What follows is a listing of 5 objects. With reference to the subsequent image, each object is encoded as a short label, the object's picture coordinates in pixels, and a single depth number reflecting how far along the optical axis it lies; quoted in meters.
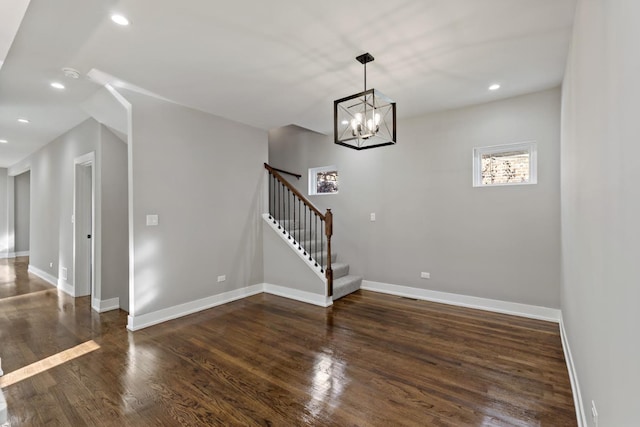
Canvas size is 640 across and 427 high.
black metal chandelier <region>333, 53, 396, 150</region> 2.54
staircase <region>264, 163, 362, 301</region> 4.48
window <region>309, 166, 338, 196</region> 5.62
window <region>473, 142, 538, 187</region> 3.78
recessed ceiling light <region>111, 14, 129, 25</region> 2.21
